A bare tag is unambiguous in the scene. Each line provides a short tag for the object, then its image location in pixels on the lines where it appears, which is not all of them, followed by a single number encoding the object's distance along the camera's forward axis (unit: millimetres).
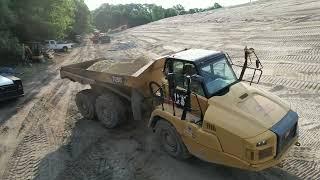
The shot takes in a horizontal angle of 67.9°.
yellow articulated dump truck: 4200
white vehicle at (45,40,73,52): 19158
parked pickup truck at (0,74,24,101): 8319
